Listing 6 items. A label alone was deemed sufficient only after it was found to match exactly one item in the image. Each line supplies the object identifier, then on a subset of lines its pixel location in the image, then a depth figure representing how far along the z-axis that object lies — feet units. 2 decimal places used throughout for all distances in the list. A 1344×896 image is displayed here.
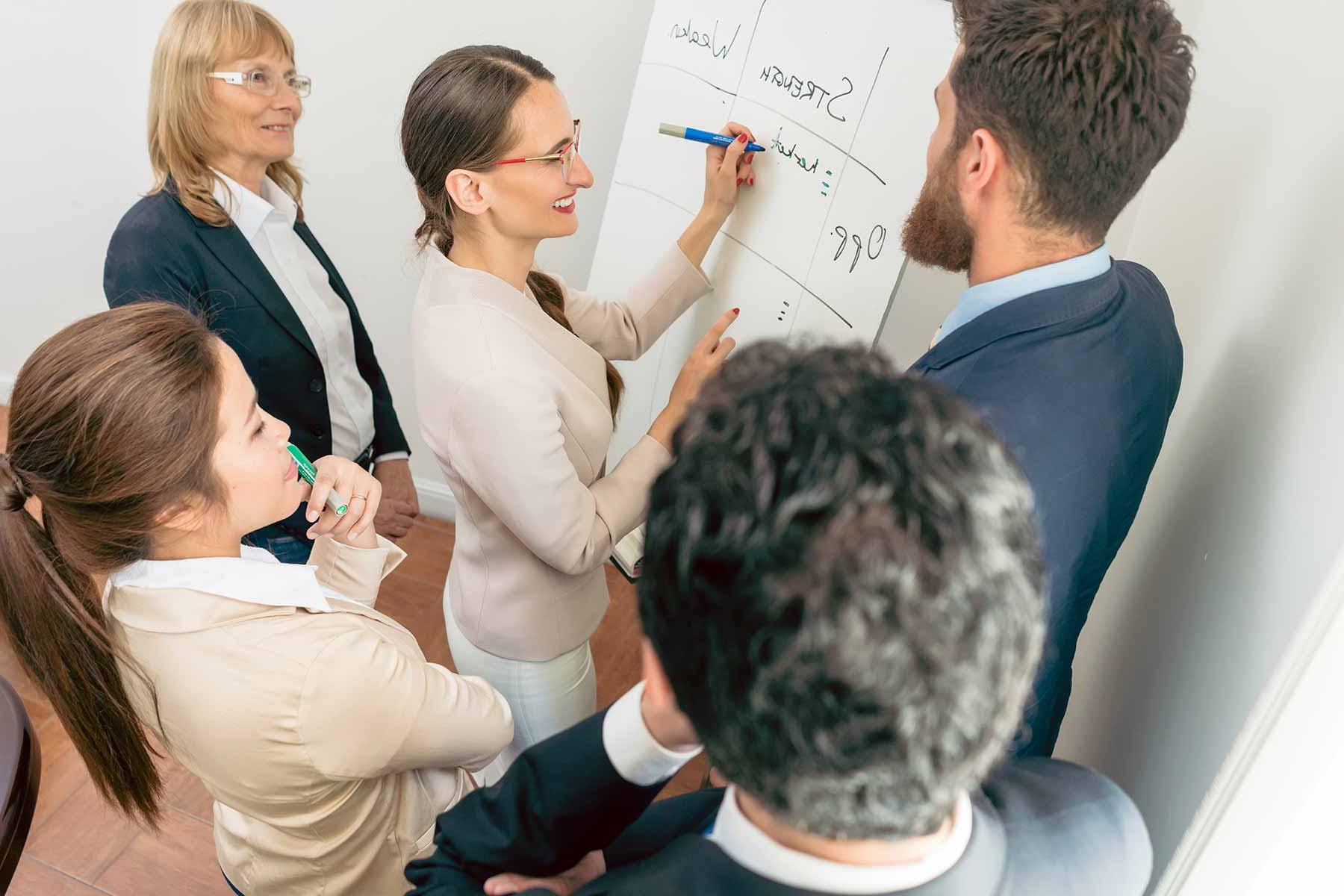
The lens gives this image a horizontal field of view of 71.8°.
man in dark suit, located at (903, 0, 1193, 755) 3.25
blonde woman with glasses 5.85
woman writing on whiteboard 4.34
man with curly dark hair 1.62
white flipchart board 4.90
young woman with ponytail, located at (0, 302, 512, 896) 3.39
